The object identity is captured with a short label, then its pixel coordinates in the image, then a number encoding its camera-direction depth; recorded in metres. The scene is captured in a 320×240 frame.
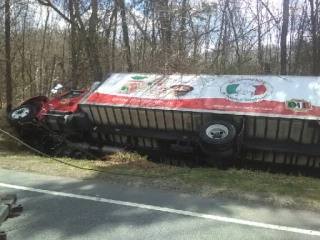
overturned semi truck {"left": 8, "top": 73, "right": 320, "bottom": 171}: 7.41
